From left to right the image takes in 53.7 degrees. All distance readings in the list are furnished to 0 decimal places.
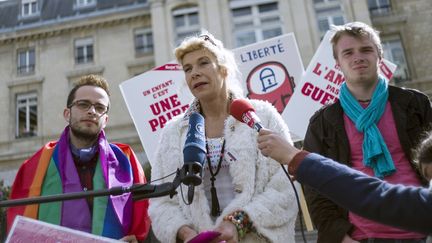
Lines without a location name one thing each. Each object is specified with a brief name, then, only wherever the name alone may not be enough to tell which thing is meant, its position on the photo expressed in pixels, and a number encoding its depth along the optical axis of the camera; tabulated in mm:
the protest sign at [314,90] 5043
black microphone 1610
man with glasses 2580
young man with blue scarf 2213
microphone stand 1648
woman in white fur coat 2096
